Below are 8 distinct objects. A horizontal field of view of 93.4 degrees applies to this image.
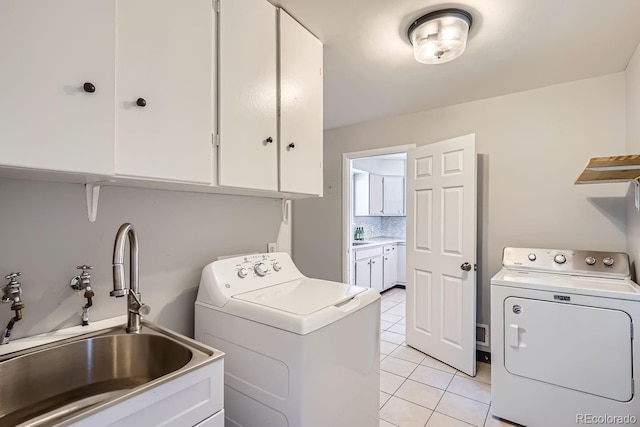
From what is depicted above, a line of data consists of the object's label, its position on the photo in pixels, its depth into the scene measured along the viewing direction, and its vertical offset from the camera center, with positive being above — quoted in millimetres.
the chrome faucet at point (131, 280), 984 -225
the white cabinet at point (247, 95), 1264 +536
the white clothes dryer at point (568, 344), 1623 -748
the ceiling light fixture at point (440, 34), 1505 +949
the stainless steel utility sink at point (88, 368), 911 -529
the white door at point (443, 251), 2430 -316
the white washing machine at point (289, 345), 1131 -548
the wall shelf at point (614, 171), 1528 +258
